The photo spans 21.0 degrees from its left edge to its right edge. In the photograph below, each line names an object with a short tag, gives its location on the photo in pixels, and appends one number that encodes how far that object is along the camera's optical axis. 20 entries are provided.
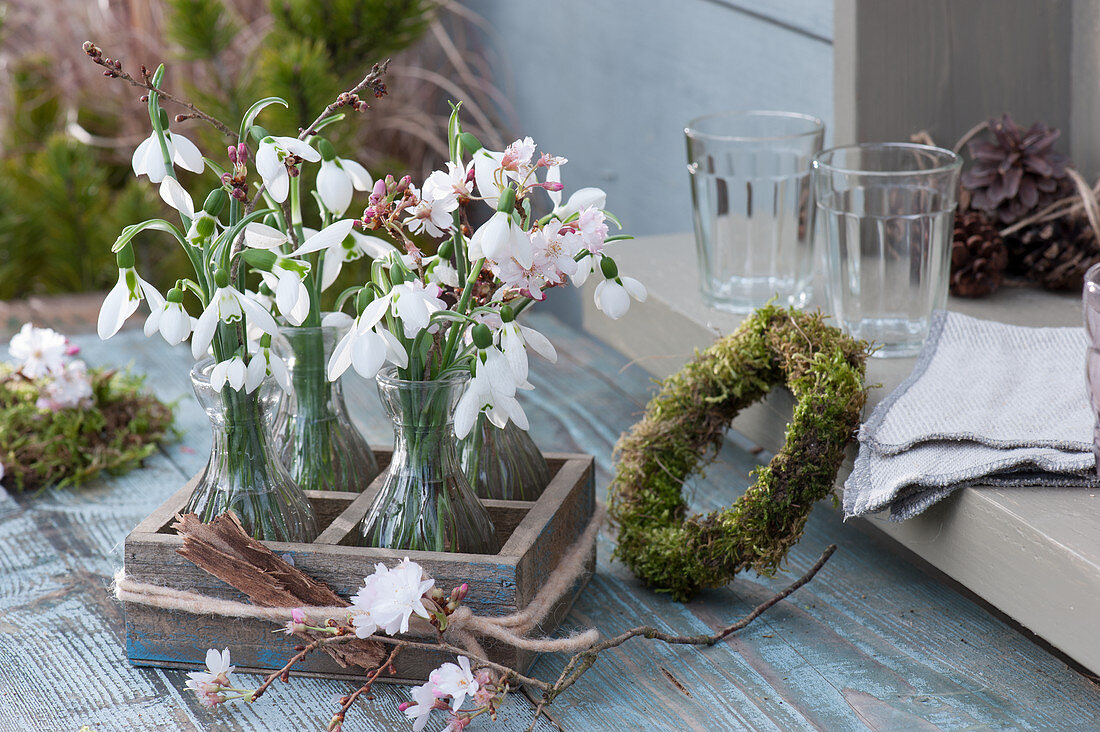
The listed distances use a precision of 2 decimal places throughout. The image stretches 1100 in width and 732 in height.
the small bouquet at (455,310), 1.09
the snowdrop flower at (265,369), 1.11
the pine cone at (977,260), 1.36
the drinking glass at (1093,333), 1.11
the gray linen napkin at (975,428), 1.14
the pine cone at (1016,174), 1.38
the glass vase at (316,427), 1.20
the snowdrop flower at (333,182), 1.12
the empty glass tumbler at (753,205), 1.32
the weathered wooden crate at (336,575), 1.13
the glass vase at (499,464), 1.20
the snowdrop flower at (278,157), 1.10
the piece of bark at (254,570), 1.13
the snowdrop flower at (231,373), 1.11
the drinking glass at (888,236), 1.25
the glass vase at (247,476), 1.15
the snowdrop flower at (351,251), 1.17
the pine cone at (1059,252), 1.36
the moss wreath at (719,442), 1.16
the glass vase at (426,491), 1.13
